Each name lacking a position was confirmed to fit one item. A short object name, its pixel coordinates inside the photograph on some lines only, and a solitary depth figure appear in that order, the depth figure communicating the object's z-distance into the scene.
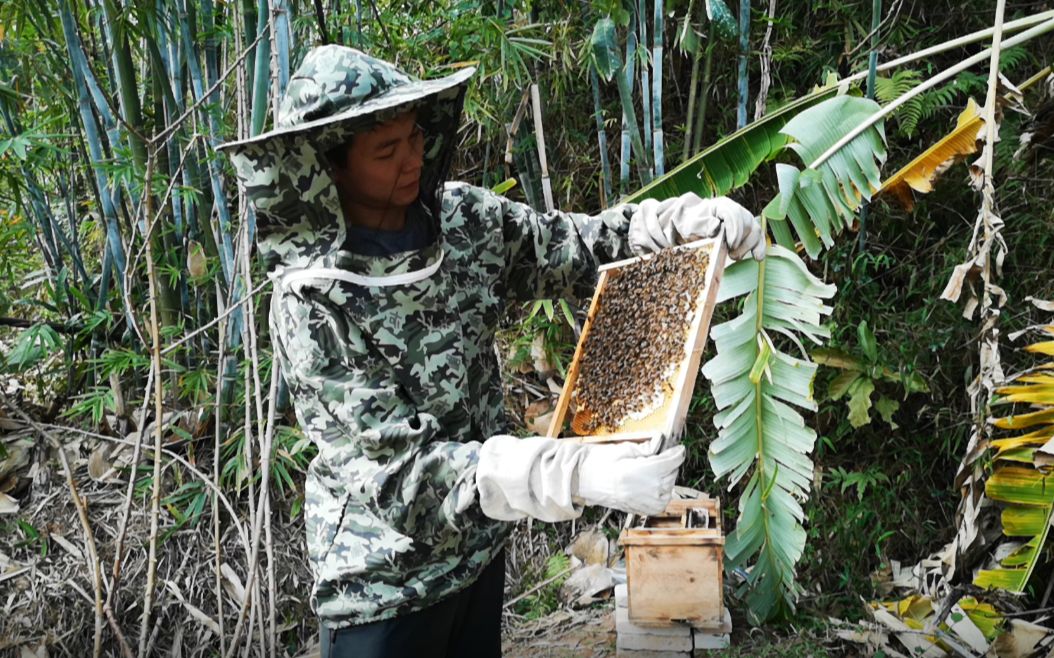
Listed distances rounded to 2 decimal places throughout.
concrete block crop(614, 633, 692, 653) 3.90
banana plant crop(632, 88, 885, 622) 3.48
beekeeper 1.77
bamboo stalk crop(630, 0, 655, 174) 4.07
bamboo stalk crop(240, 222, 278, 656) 3.63
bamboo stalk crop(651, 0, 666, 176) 3.93
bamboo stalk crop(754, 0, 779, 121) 4.27
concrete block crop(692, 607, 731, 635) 3.86
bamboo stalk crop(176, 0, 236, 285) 3.81
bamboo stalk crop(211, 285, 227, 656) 3.97
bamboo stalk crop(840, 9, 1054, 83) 3.74
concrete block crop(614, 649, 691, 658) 3.91
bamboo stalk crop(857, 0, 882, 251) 3.67
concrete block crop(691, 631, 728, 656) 3.89
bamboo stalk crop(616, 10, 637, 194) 4.19
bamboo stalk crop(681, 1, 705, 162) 4.48
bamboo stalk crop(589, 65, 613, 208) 4.35
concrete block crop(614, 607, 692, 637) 3.90
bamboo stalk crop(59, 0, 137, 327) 3.71
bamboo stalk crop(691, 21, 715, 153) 4.53
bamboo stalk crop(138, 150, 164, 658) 3.45
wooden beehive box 3.80
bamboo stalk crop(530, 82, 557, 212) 4.30
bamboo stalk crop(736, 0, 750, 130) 4.14
